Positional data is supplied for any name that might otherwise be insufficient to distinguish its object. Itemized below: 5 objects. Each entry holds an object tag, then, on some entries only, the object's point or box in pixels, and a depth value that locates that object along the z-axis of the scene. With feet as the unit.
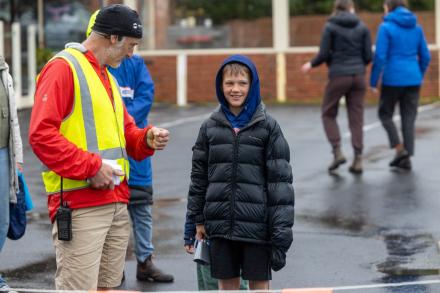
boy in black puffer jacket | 26.62
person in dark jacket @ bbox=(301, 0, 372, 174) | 58.32
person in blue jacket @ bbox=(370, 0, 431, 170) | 58.67
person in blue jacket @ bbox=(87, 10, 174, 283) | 35.04
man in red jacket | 24.83
